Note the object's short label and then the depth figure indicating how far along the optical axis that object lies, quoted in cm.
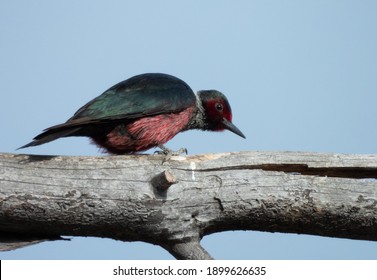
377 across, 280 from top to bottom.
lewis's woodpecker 1044
